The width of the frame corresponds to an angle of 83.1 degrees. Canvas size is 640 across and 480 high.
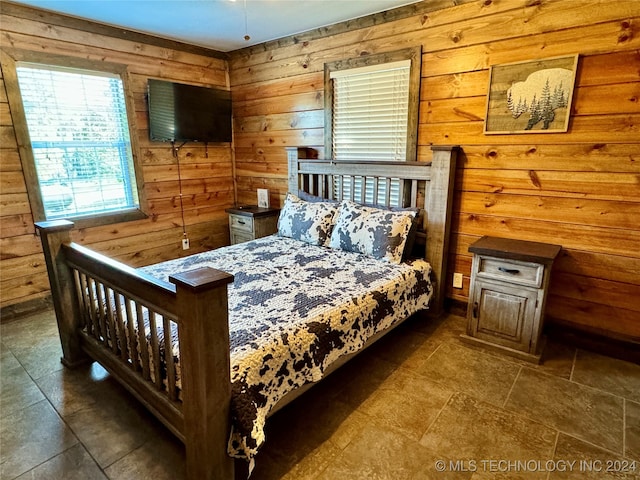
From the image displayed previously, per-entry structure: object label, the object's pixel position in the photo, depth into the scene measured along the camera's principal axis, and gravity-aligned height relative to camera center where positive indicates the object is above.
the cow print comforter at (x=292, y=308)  1.43 -0.80
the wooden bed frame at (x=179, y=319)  1.23 -0.74
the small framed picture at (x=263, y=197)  4.03 -0.50
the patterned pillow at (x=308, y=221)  3.02 -0.58
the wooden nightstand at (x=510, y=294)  2.23 -0.90
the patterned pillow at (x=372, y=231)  2.63 -0.59
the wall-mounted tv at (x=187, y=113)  3.47 +0.39
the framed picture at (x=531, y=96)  2.25 +0.35
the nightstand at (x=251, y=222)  3.73 -0.73
